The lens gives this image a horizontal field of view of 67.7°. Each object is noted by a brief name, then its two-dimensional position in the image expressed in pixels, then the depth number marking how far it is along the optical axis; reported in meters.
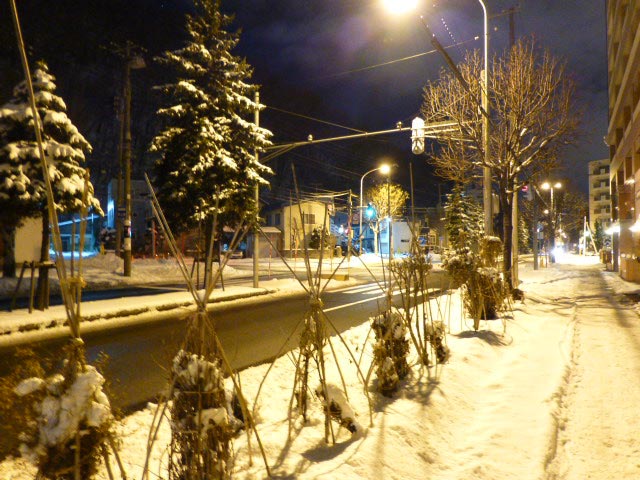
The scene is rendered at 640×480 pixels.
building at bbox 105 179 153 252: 55.09
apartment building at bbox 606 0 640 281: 19.28
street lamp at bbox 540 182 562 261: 33.17
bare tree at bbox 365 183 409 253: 56.24
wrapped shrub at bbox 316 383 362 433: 3.98
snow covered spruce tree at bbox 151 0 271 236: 17.08
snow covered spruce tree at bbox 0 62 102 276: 13.14
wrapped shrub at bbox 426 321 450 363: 6.29
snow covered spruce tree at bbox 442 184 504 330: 8.98
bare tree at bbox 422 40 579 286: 14.64
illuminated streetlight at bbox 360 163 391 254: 33.02
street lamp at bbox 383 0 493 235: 13.96
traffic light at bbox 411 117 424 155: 15.12
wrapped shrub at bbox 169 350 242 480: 2.86
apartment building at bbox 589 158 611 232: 100.25
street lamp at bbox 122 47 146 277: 18.94
